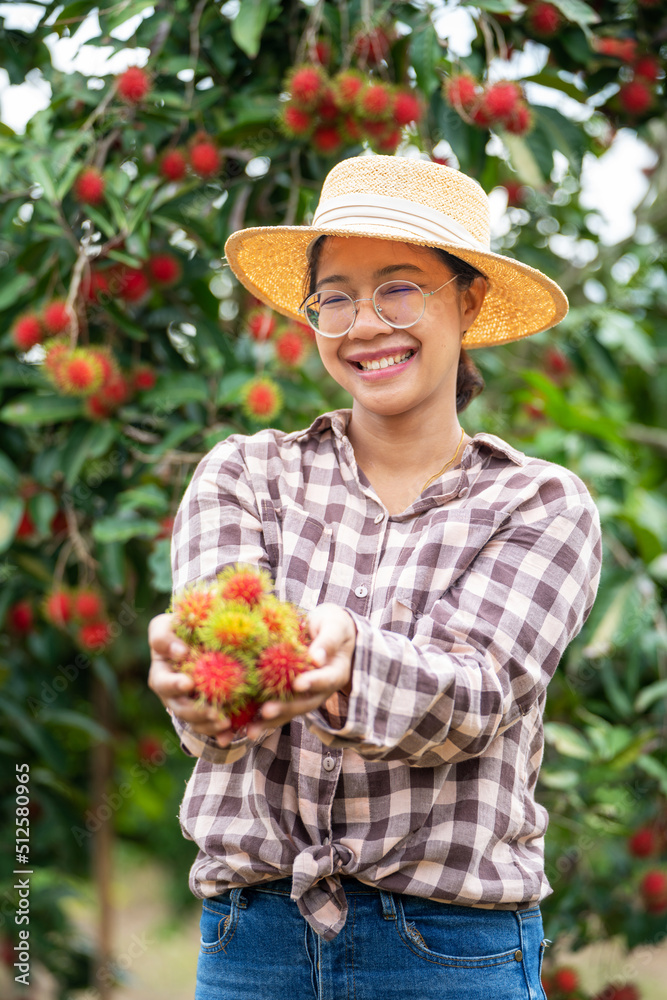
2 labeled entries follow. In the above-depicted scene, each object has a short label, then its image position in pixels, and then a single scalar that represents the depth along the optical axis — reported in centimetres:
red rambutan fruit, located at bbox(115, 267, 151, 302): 181
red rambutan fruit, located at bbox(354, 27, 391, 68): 172
